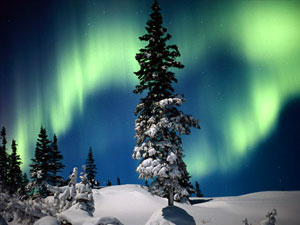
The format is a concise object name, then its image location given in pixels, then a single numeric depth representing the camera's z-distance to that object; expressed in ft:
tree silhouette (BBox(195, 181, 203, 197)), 203.46
